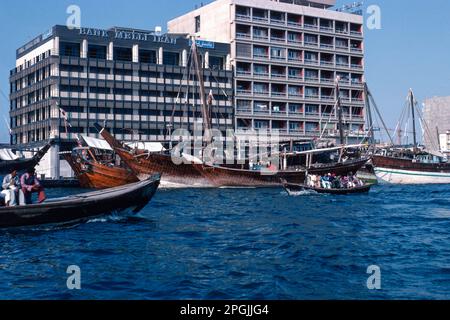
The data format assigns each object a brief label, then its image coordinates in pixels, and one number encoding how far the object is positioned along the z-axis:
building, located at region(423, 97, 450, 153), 153.25
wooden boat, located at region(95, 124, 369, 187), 61.94
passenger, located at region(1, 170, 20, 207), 23.95
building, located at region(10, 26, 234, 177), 85.06
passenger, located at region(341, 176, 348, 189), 49.54
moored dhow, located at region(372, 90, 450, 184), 75.19
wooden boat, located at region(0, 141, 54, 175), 66.06
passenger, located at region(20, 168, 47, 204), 24.44
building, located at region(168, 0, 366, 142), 97.50
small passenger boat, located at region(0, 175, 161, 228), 23.86
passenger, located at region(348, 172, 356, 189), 48.56
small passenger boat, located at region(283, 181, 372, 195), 46.19
